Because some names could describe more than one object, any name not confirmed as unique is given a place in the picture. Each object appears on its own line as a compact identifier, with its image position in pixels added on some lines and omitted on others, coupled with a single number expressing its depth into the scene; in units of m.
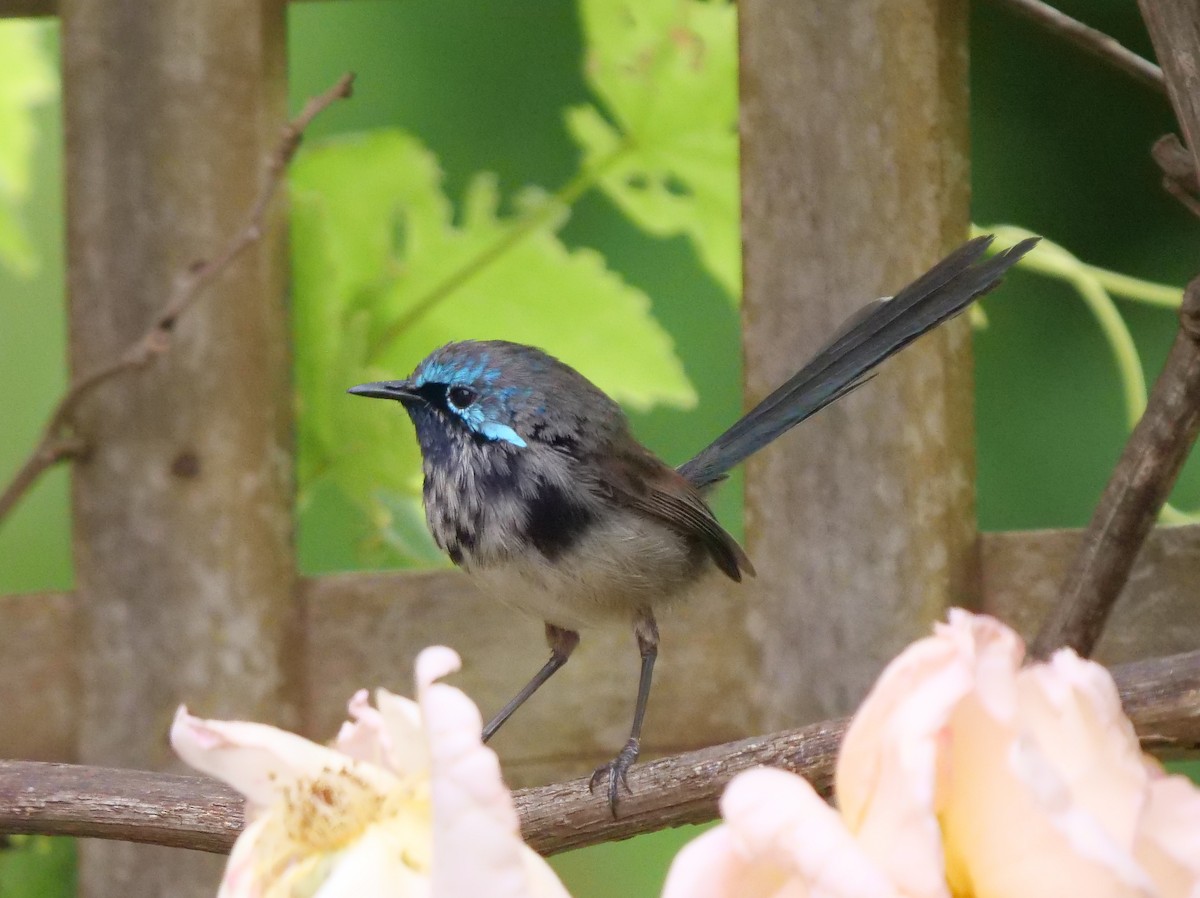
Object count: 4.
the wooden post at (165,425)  3.49
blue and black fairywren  3.46
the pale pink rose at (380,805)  1.58
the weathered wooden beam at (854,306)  3.46
